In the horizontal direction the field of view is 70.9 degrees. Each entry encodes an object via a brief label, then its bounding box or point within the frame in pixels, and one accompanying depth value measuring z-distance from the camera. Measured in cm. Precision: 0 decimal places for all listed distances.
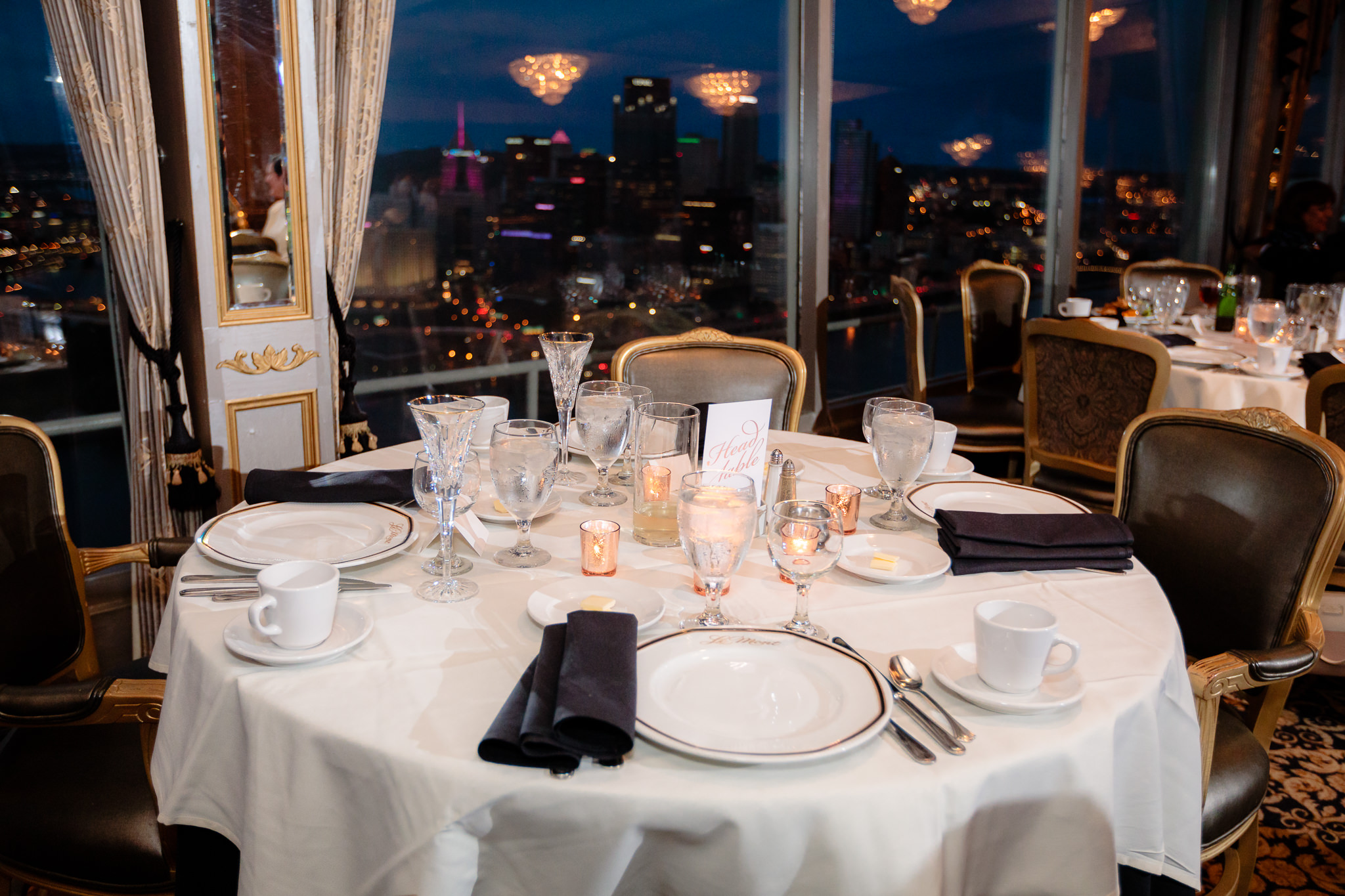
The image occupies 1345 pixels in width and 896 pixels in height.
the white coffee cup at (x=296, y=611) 103
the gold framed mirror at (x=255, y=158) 241
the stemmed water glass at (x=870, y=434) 155
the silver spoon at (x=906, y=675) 101
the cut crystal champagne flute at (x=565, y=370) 173
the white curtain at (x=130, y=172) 229
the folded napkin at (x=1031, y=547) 134
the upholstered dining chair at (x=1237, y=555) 136
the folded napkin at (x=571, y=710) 86
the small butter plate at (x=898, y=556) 129
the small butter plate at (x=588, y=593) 114
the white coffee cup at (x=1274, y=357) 284
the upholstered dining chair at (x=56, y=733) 124
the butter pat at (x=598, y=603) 116
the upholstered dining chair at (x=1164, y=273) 468
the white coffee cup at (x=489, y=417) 178
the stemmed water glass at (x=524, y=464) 123
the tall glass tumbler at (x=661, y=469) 143
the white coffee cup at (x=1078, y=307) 384
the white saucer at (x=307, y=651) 104
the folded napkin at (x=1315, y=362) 279
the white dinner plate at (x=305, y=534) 132
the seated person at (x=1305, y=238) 515
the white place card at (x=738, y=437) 135
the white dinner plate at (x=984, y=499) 158
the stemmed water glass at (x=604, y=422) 150
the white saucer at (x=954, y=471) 175
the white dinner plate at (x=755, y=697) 88
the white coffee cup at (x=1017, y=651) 96
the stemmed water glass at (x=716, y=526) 107
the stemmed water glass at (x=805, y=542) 108
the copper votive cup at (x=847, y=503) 147
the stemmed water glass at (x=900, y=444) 145
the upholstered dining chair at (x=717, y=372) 248
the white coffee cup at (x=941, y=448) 171
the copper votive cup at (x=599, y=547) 129
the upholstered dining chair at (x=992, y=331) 405
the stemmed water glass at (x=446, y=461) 121
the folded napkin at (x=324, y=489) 153
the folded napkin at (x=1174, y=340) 332
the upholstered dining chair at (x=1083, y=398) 263
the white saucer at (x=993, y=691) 96
